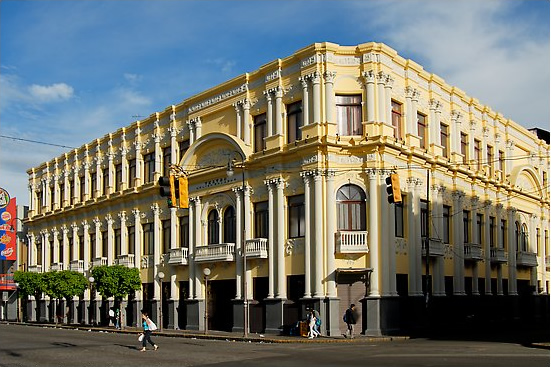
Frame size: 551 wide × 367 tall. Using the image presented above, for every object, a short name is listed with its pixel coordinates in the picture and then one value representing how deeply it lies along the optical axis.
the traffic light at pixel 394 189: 27.28
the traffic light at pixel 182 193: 30.12
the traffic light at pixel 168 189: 27.69
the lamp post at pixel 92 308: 54.16
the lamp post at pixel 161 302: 45.20
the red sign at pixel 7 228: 69.06
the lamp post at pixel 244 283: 35.97
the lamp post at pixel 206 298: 39.22
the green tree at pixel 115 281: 46.12
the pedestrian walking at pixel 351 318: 34.31
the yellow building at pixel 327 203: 36.66
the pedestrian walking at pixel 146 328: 28.22
